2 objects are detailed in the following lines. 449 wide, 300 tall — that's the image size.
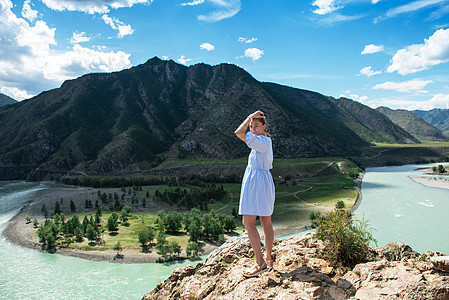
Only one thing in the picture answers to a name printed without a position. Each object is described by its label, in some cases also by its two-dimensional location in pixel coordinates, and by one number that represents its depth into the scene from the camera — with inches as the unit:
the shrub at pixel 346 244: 247.0
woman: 237.8
